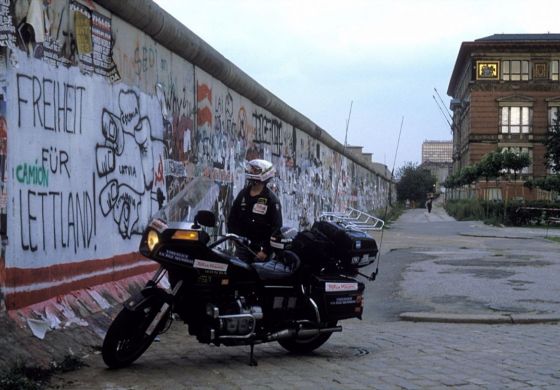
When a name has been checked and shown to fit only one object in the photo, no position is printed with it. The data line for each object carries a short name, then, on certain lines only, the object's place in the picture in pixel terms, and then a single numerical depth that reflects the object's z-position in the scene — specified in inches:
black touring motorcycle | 228.8
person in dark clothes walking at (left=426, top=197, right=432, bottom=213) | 2787.9
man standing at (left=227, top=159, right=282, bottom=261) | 286.8
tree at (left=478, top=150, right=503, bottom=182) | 2075.5
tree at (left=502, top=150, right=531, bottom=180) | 2055.9
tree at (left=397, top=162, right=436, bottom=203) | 4323.3
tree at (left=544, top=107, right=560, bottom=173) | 2358.5
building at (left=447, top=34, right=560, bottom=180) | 2876.5
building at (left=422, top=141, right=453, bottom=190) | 6992.6
